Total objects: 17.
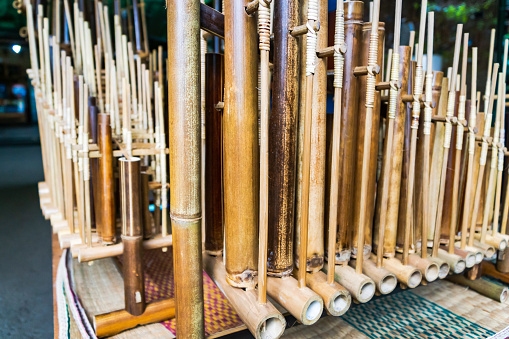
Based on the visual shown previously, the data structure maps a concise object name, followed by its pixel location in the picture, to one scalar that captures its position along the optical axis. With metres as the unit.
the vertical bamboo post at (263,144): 0.73
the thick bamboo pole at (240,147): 0.78
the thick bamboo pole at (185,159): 0.78
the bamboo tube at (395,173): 1.03
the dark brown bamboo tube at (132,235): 1.29
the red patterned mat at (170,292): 1.40
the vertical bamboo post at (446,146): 1.10
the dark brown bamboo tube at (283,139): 0.81
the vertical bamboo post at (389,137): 0.93
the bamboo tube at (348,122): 0.95
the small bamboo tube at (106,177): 1.46
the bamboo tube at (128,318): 1.32
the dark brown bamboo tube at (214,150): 1.01
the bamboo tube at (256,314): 0.75
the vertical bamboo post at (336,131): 0.80
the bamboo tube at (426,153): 1.00
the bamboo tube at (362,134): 0.99
